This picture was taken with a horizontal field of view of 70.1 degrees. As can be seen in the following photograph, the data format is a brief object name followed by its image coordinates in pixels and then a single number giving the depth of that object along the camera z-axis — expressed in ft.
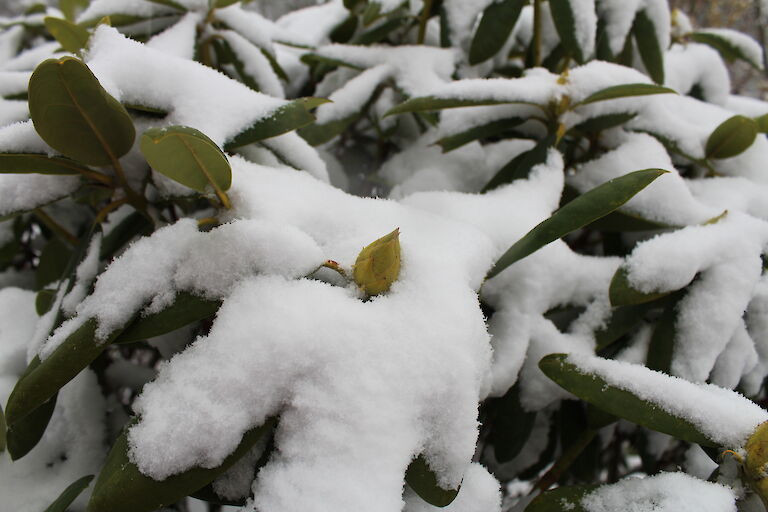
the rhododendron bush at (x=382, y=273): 1.49
